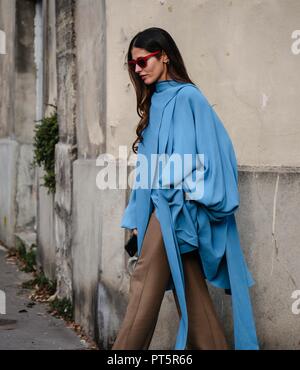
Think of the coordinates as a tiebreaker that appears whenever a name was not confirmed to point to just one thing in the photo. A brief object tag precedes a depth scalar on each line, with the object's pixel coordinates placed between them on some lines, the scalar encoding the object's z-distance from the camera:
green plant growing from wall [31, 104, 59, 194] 6.54
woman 3.27
